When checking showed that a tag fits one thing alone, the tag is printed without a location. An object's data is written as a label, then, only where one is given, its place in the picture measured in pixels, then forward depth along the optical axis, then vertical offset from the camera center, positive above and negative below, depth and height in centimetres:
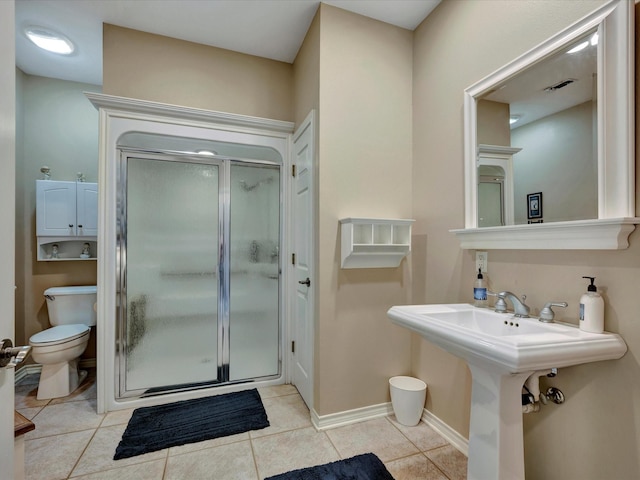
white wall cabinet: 262 +21
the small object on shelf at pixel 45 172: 270 +62
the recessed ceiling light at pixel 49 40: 219 +154
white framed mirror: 108 +44
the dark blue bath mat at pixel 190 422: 181 -124
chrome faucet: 136 -31
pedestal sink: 98 -41
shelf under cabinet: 266 -7
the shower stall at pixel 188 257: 220 -15
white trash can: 197 -109
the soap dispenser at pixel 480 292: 155 -28
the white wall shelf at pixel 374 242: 193 -2
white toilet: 223 -76
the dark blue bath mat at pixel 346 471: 154 -123
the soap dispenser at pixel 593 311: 111 -27
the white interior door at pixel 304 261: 213 -17
